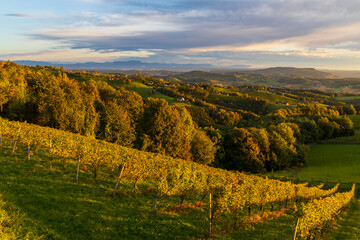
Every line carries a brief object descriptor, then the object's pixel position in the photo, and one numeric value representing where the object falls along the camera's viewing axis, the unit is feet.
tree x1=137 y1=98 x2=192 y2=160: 163.41
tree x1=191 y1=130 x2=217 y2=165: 189.67
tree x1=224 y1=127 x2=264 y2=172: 217.97
